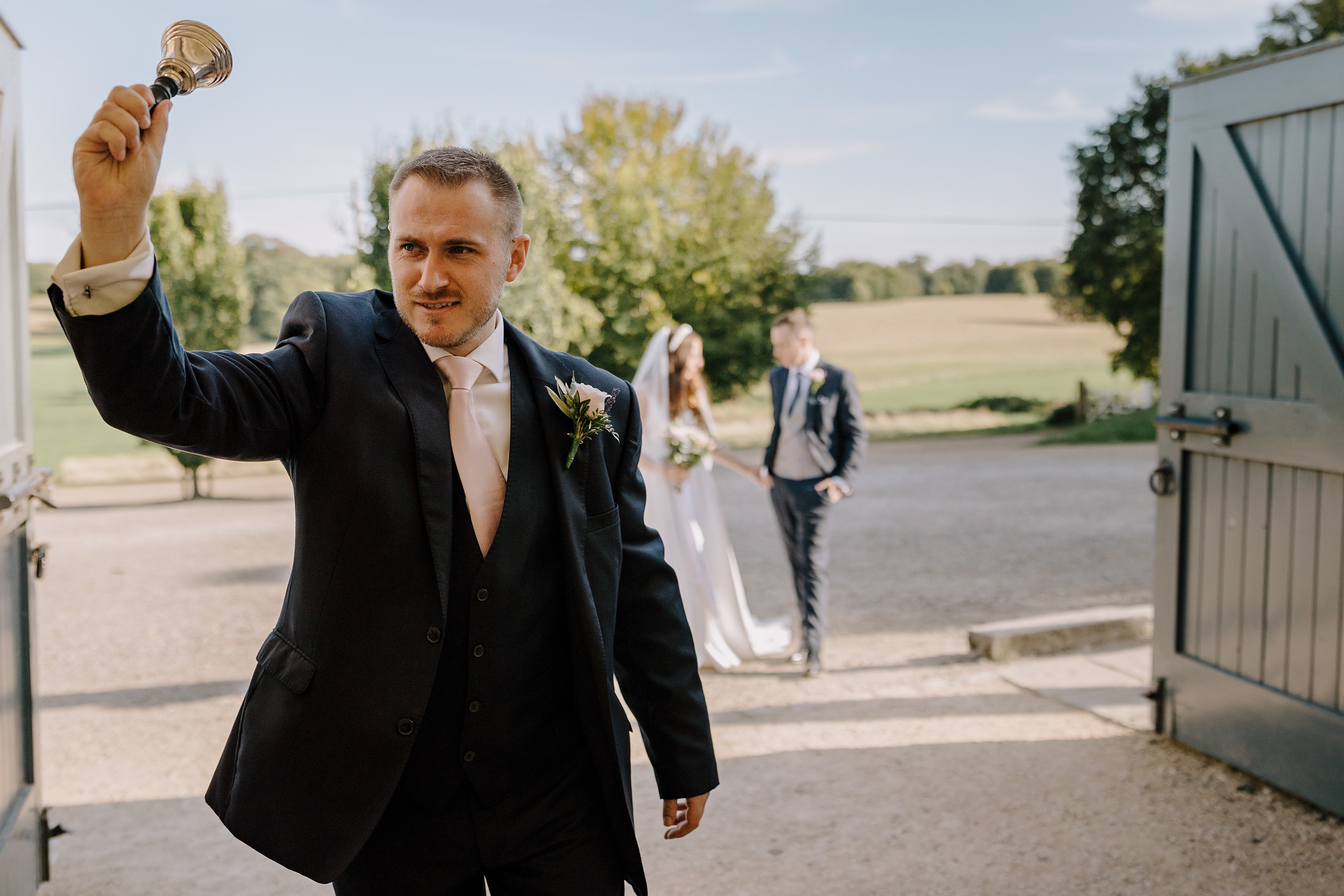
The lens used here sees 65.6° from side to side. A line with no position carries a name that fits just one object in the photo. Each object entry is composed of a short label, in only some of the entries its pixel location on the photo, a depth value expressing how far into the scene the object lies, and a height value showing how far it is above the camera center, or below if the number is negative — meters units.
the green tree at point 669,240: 22.91 +2.64
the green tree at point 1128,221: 25.72 +3.47
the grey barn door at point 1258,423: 4.52 -0.28
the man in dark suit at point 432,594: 1.97 -0.48
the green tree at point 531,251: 11.95 +1.30
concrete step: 7.09 -1.90
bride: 7.12 -1.04
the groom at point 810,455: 6.93 -0.67
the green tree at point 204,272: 14.81 +1.08
